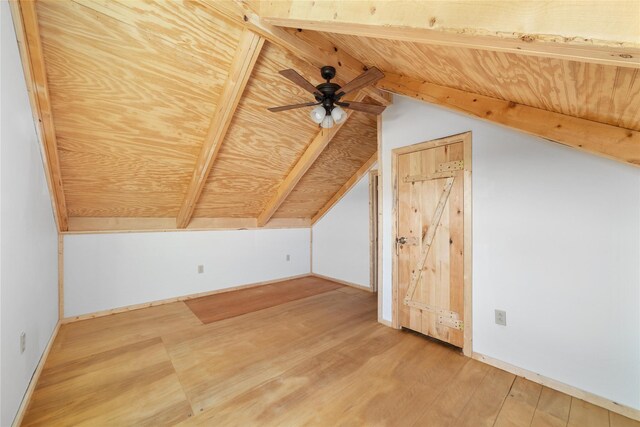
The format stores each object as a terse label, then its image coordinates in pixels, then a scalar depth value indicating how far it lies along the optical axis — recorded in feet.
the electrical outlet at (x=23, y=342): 5.33
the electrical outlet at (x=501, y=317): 6.77
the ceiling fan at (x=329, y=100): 6.34
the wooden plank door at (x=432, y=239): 7.70
